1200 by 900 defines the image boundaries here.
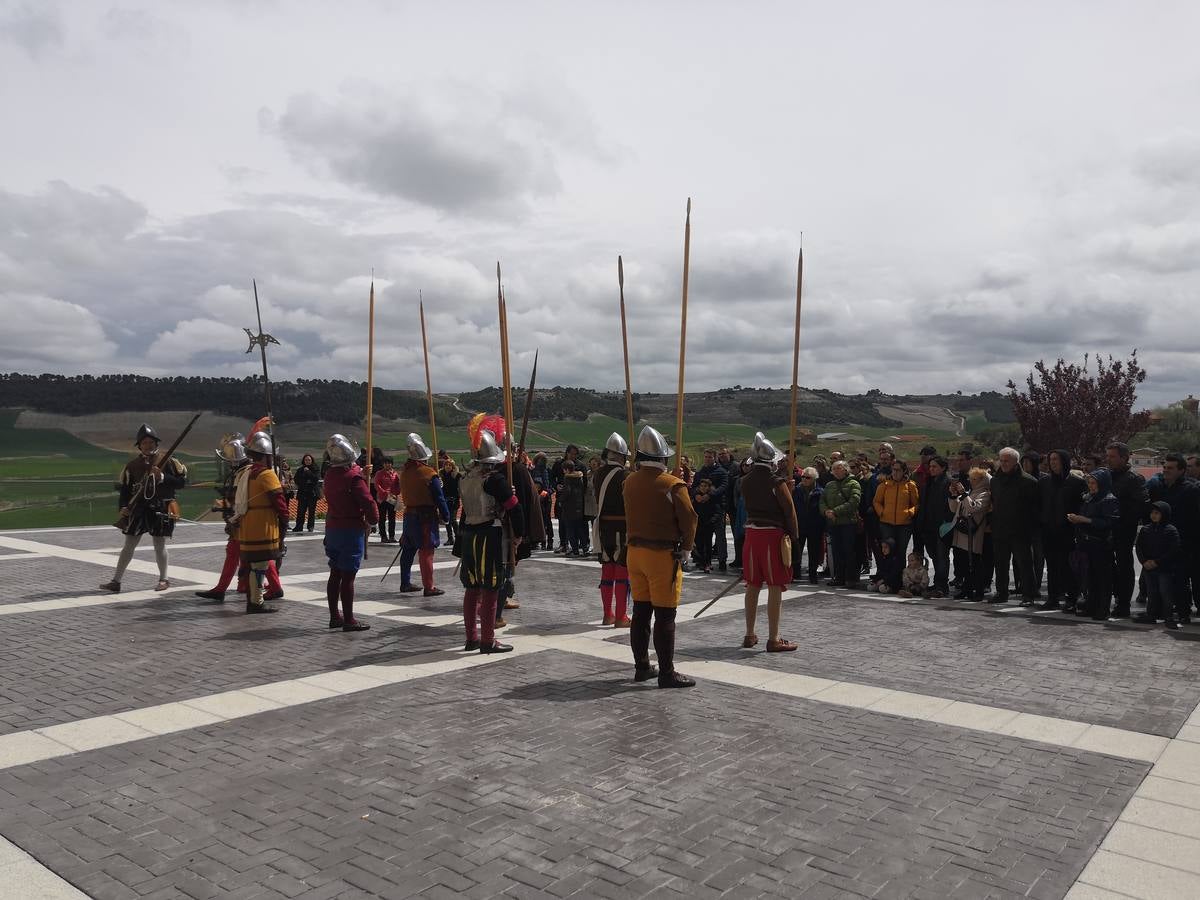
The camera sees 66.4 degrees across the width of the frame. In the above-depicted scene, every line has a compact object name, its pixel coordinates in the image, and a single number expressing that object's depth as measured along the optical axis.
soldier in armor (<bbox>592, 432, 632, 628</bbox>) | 9.21
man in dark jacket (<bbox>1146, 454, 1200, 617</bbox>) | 10.02
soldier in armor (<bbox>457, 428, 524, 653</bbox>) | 8.02
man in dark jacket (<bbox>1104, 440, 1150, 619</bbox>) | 10.23
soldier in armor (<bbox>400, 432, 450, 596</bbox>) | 11.10
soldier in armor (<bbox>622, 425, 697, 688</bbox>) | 7.12
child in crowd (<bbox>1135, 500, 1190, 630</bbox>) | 9.81
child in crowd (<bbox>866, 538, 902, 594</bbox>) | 12.09
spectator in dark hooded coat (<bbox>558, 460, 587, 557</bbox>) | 16.20
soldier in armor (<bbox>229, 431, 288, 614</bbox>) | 9.85
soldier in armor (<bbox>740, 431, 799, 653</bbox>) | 8.23
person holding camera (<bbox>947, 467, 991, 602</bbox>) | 11.57
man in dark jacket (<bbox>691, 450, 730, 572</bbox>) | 13.95
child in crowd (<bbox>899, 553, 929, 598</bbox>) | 12.01
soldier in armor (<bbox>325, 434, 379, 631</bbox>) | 9.08
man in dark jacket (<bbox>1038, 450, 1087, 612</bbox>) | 10.66
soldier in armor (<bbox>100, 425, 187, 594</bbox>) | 11.18
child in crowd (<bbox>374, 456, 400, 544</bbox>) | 16.12
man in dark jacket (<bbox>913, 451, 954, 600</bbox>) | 11.88
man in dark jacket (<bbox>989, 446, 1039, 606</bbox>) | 11.10
